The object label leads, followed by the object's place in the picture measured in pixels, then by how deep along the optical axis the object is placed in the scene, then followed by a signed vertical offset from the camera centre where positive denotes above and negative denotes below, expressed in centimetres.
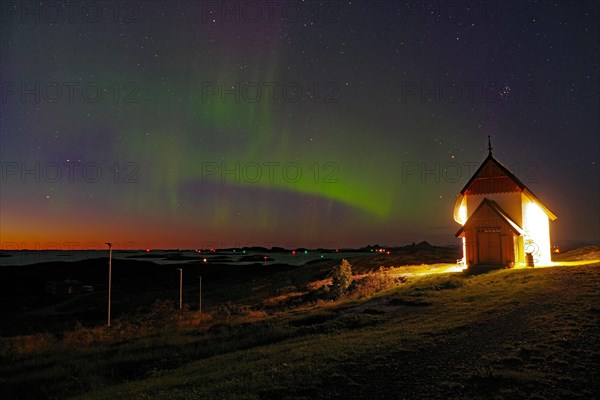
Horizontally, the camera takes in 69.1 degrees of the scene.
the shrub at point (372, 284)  2928 -330
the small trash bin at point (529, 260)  3031 -157
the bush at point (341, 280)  3169 -315
